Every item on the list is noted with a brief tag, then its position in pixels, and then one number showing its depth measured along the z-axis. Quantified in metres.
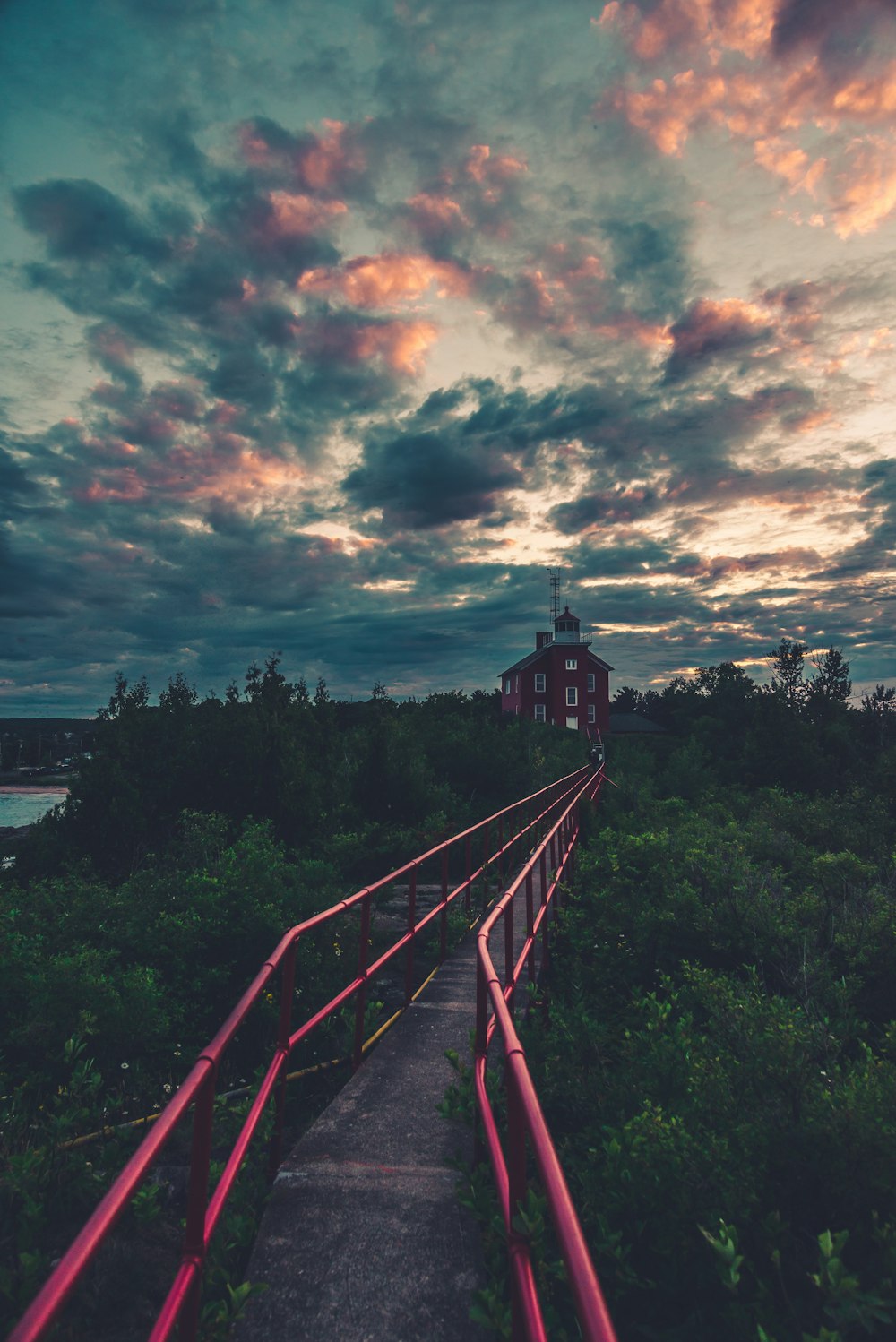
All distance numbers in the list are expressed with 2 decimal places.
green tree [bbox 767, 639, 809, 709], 54.28
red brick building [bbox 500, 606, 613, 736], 57.41
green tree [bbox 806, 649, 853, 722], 34.38
